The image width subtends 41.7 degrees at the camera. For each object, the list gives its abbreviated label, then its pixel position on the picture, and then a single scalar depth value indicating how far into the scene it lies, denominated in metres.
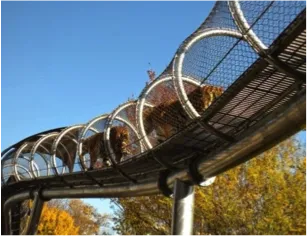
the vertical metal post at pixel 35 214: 16.06
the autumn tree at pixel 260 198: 9.38
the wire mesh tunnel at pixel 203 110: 4.30
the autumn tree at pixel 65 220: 38.56
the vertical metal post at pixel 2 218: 20.02
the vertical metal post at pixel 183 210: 7.05
